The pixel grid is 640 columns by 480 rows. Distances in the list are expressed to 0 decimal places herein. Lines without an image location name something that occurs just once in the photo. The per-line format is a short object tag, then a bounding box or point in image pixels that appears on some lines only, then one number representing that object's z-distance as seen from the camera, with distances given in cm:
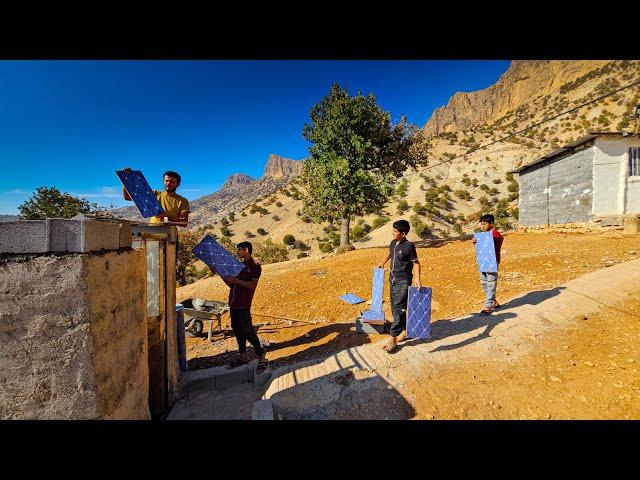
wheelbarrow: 727
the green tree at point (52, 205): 2011
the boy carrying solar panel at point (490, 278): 614
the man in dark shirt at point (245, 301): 495
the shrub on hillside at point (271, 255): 2511
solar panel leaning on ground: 618
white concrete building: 1409
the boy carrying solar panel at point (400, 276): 467
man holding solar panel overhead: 465
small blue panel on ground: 709
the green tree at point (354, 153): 1644
